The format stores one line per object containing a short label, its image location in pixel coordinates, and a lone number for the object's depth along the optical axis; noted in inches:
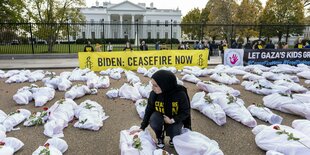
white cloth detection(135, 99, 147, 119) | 185.9
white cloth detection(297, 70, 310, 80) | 326.6
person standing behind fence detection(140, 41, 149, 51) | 575.6
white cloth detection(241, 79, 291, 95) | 236.0
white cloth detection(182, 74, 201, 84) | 301.0
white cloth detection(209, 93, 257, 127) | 165.4
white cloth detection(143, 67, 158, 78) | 343.6
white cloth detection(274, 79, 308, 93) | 249.1
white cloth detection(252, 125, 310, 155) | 110.6
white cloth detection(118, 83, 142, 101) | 230.2
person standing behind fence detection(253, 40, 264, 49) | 473.5
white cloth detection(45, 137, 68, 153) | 126.5
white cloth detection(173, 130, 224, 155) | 111.2
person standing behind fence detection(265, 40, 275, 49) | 482.5
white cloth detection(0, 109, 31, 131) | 160.2
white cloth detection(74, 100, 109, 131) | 162.4
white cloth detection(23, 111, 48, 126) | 167.8
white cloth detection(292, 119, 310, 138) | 134.9
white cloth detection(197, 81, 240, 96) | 235.8
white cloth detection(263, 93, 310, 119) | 180.1
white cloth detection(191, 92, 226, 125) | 168.2
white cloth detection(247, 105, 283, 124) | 168.9
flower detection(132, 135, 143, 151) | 114.2
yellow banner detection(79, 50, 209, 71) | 406.3
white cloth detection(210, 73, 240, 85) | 293.5
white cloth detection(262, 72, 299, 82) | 301.3
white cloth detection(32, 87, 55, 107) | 210.8
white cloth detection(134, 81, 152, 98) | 232.4
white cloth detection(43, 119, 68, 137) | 152.3
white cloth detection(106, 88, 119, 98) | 238.5
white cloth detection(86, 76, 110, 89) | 272.7
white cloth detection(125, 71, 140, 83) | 294.1
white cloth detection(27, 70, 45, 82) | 312.1
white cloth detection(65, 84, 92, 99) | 225.9
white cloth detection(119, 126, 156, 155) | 112.9
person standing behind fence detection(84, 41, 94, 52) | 461.6
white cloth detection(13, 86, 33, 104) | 215.6
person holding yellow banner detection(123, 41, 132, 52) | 498.2
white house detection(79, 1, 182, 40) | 2338.8
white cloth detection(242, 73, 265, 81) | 305.6
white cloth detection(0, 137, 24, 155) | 120.7
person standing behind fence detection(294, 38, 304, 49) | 486.0
